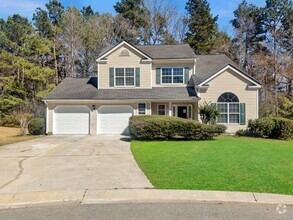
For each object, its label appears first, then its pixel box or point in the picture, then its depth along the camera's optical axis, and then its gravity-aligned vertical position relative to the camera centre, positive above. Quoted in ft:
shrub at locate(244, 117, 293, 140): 54.90 -2.77
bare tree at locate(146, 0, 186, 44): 120.87 +44.73
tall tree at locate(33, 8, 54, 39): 116.57 +44.13
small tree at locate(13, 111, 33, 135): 67.37 -3.19
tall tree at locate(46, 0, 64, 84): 126.31 +53.65
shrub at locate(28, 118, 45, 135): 64.23 -3.05
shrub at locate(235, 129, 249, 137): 60.71 -4.36
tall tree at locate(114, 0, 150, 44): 119.65 +48.64
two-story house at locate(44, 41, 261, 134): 62.54 +5.84
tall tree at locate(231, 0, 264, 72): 114.42 +39.43
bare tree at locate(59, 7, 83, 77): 111.75 +35.98
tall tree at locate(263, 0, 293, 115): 109.70 +42.75
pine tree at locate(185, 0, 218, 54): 114.31 +41.93
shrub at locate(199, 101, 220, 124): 59.31 +0.53
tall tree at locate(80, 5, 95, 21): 137.05 +58.13
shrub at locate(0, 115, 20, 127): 100.44 -3.13
